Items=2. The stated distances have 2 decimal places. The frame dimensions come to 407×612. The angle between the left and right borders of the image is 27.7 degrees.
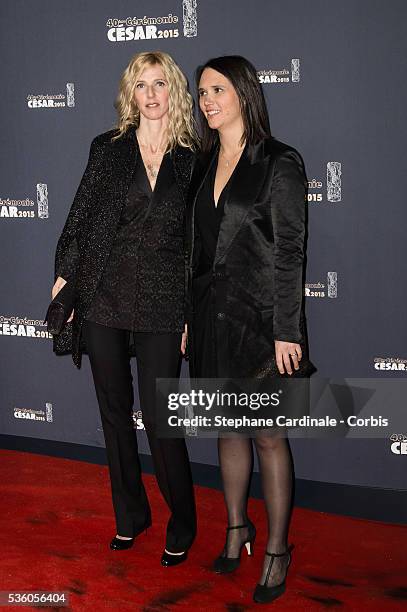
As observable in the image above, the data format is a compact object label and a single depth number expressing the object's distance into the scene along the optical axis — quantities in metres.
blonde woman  2.80
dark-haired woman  2.55
